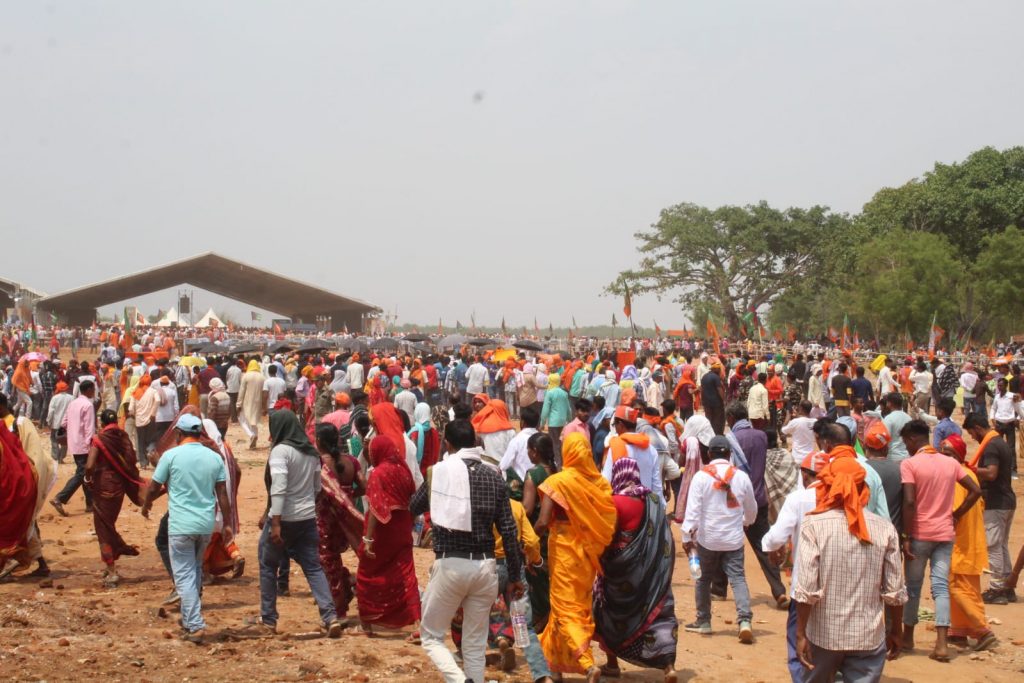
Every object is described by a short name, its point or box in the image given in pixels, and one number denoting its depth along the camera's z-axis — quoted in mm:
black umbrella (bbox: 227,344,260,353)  32500
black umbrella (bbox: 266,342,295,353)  34344
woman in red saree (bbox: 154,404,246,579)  8641
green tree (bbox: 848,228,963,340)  39875
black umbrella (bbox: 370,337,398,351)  39500
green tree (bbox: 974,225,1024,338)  38719
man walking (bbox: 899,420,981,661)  6695
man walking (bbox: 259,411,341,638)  6832
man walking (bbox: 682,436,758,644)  7156
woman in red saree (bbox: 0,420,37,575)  8367
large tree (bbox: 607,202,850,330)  52062
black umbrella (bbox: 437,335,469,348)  38250
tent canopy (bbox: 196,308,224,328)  74688
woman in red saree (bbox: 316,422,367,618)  7352
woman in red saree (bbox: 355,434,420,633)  6832
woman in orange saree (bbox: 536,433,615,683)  6000
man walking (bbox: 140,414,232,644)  6832
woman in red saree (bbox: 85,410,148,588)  8469
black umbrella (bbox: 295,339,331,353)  29797
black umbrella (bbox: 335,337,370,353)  35594
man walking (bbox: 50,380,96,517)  12203
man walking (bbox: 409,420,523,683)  5539
